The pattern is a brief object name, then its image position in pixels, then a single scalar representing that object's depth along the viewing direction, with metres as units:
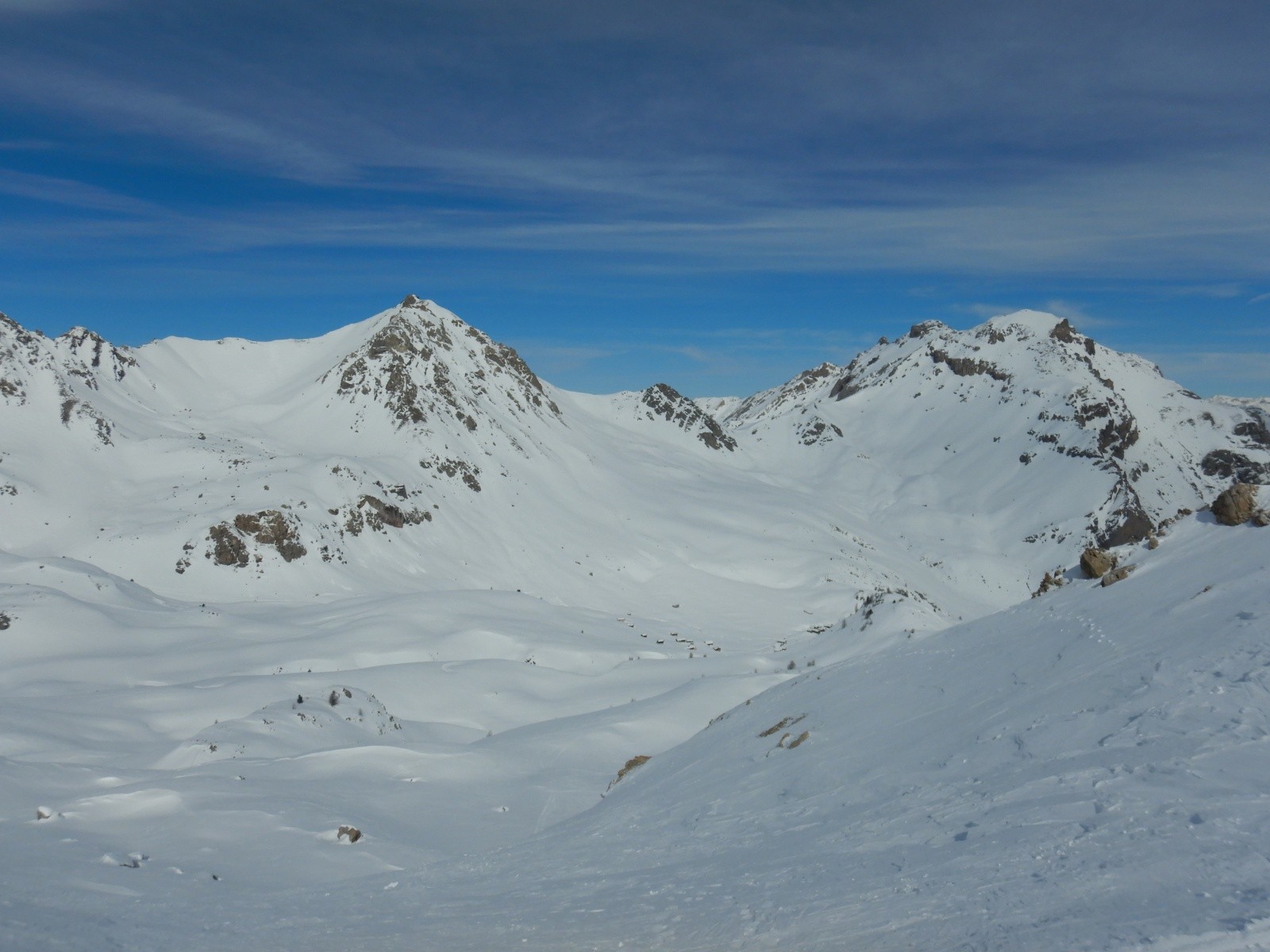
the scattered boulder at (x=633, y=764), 15.84
